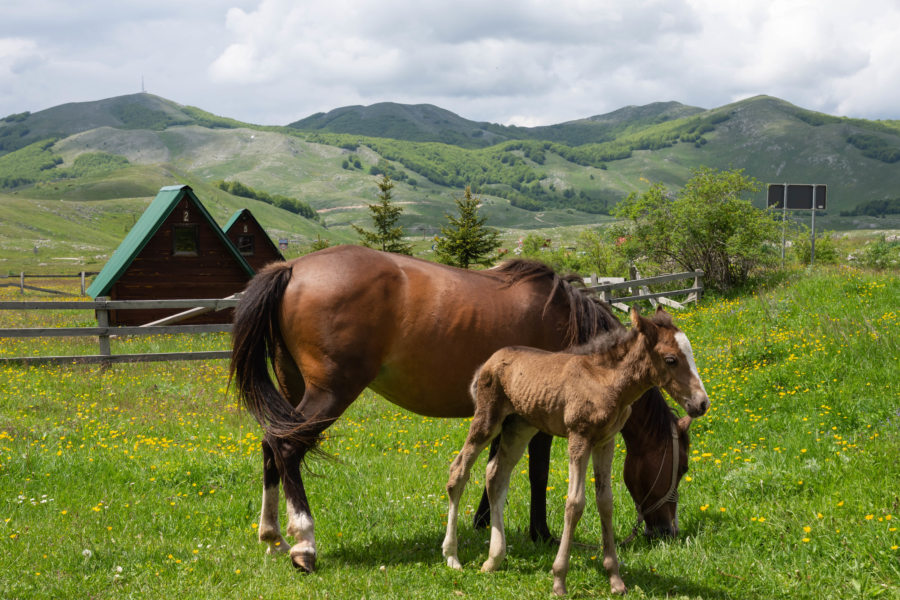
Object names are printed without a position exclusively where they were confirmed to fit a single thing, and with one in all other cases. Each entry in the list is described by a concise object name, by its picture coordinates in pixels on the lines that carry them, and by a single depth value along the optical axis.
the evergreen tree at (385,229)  36.38
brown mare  5.07
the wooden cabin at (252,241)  30.97
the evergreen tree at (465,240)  33.78
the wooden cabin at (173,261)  22.66
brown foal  4.19
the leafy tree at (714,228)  22.03
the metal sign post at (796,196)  24.11
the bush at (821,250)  31.74
